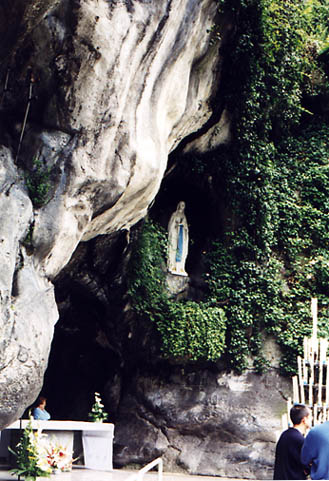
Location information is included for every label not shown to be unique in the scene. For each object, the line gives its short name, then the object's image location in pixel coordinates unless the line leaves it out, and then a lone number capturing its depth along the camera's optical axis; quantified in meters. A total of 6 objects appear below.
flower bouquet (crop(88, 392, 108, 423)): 11.45
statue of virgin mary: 14.22
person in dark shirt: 5.42
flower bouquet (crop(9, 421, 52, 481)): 8.68
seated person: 10.96
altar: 10.31
